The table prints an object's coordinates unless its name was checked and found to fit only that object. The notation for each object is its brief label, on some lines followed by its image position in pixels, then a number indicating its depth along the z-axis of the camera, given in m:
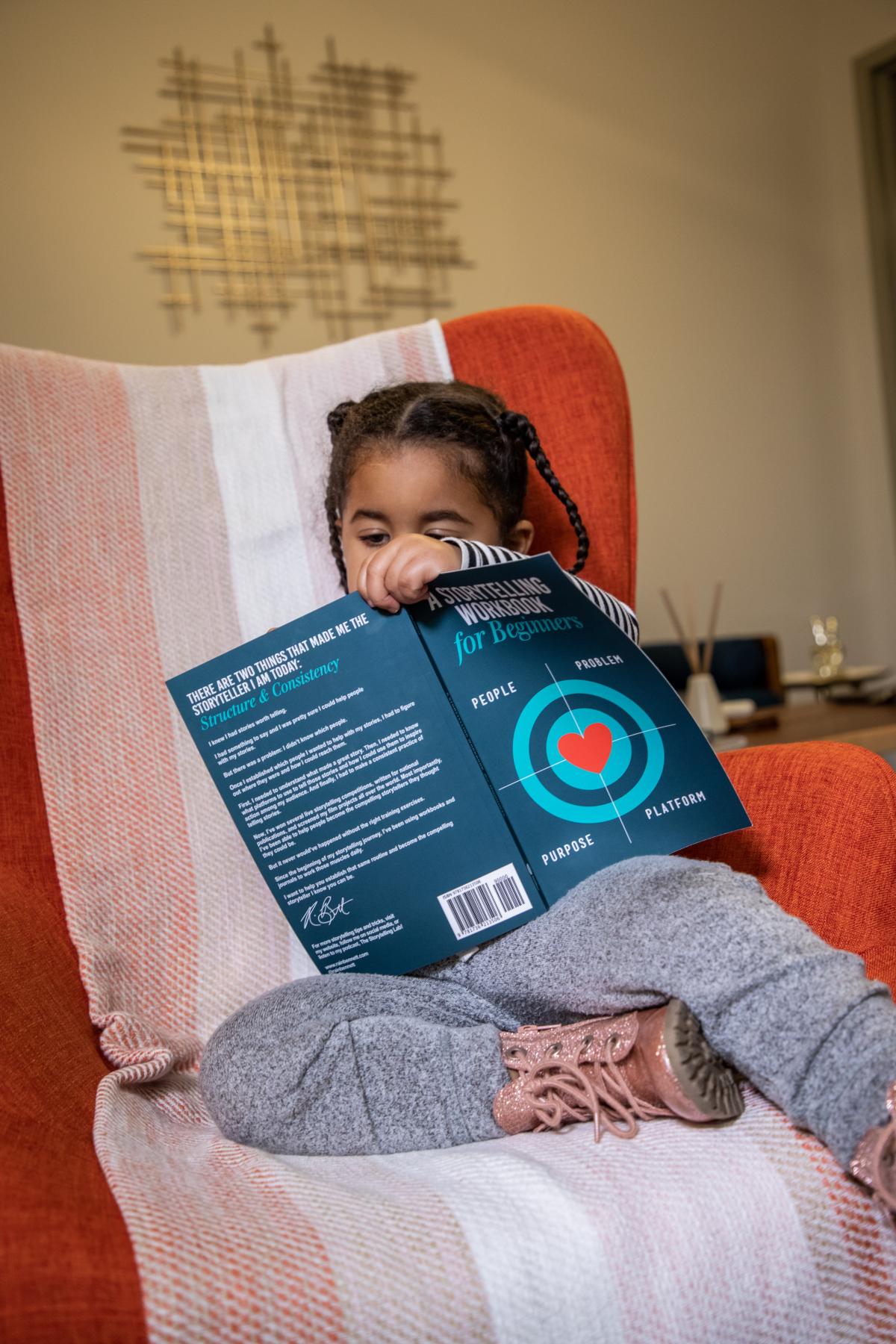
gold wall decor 2.57
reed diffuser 1.76
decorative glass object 2.33
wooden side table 1.59
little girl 0.55
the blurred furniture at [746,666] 2.90
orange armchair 0.45
